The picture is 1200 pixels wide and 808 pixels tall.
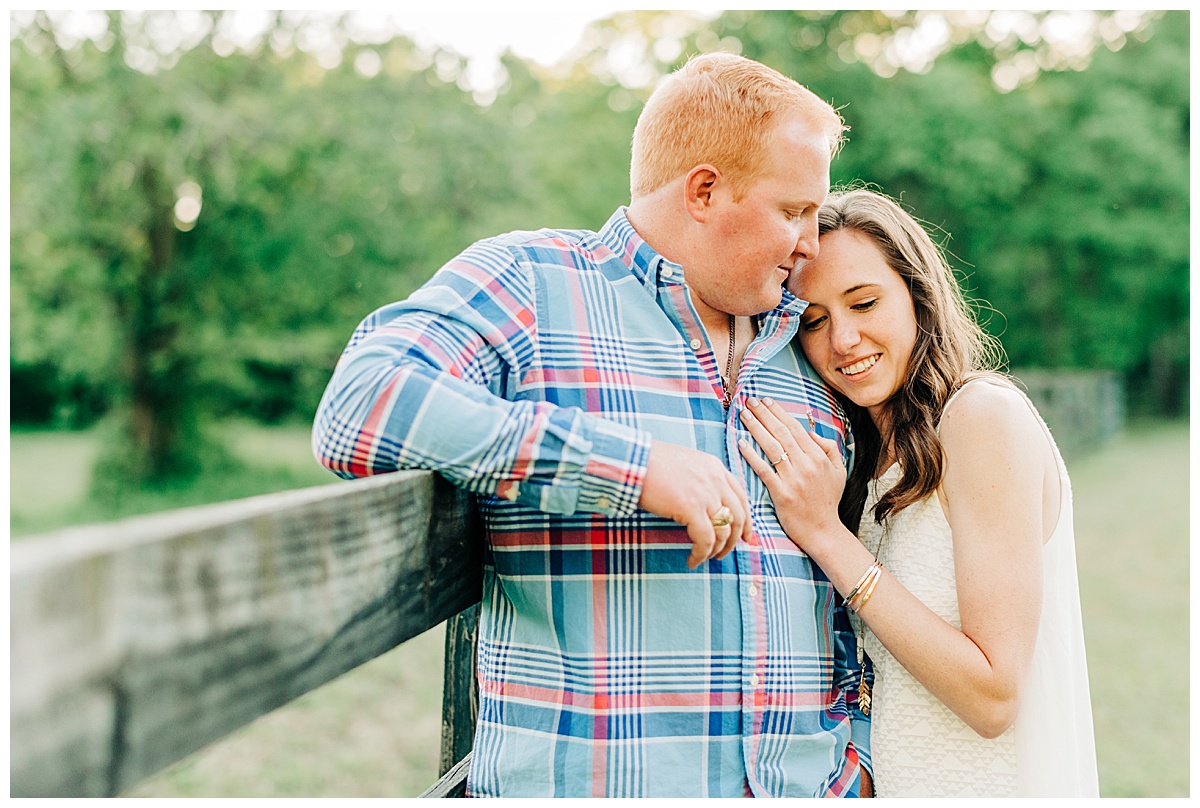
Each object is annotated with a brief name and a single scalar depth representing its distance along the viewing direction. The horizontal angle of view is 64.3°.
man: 1.41
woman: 1.77
